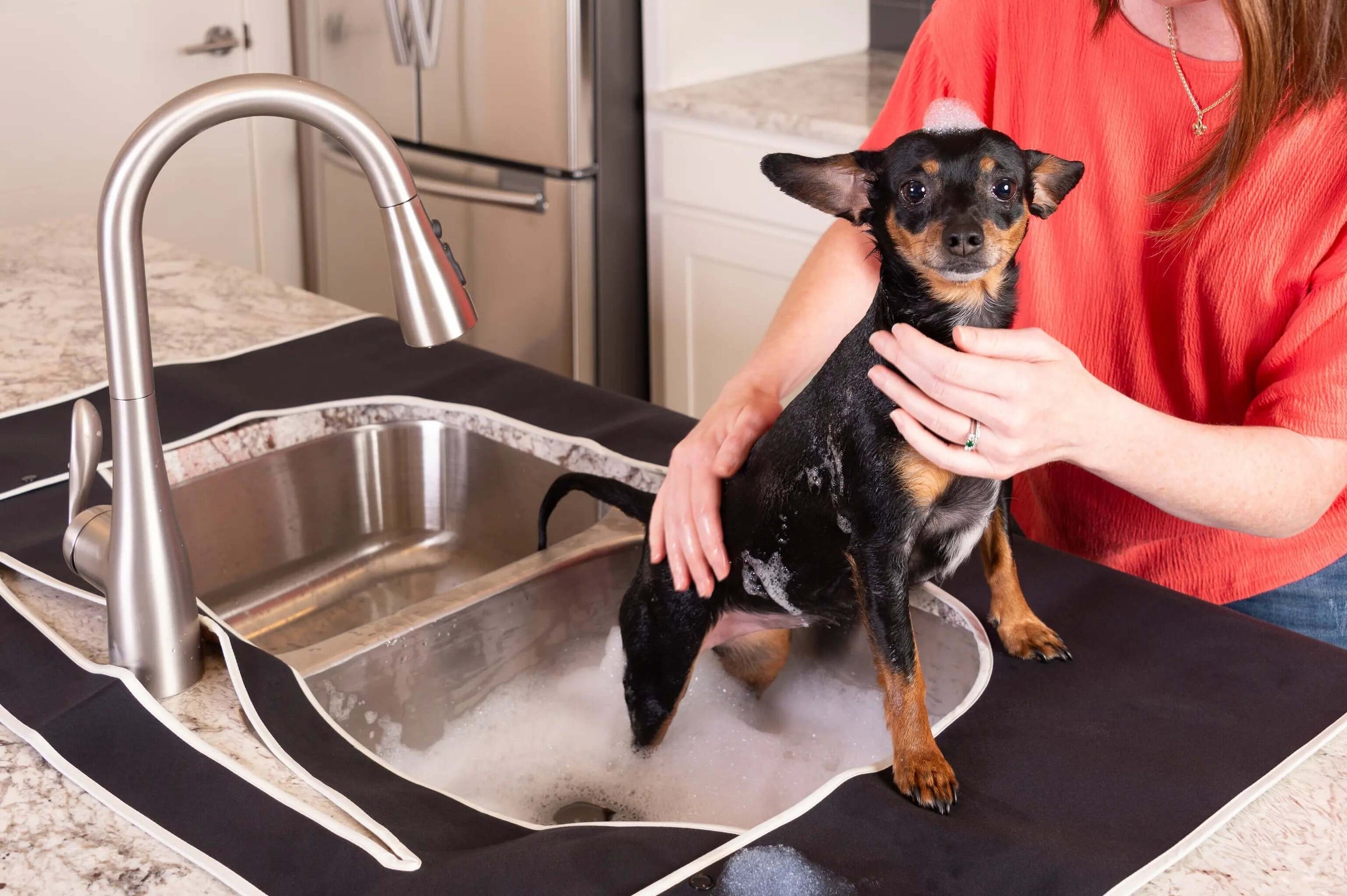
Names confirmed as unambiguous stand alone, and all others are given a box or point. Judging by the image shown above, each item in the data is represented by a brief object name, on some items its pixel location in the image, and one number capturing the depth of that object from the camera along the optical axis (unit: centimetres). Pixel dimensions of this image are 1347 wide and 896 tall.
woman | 91
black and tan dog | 84
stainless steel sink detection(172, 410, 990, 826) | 116
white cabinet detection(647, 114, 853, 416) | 264
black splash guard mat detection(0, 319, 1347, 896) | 79
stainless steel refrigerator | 276
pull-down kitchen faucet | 80
